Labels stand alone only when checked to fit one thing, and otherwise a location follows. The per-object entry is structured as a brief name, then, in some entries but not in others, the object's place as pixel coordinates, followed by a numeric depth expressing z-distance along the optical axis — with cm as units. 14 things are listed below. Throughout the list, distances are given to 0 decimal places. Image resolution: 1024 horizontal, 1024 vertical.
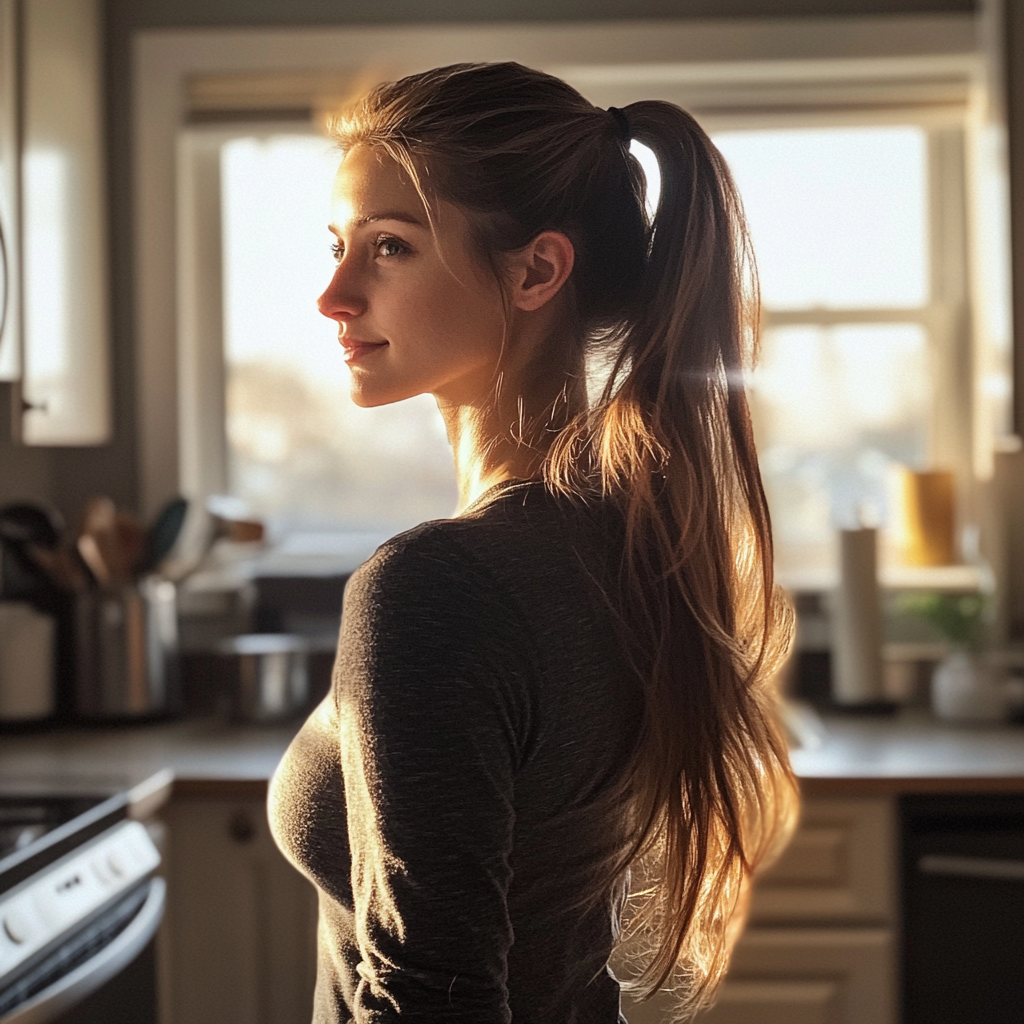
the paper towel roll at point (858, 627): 229
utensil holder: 223
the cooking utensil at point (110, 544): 226
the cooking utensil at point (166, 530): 232
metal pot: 227
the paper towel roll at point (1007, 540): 247
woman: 64
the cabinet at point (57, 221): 197
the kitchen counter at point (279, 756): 182
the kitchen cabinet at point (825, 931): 183
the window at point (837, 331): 262
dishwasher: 182
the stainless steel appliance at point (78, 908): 130
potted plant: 226
